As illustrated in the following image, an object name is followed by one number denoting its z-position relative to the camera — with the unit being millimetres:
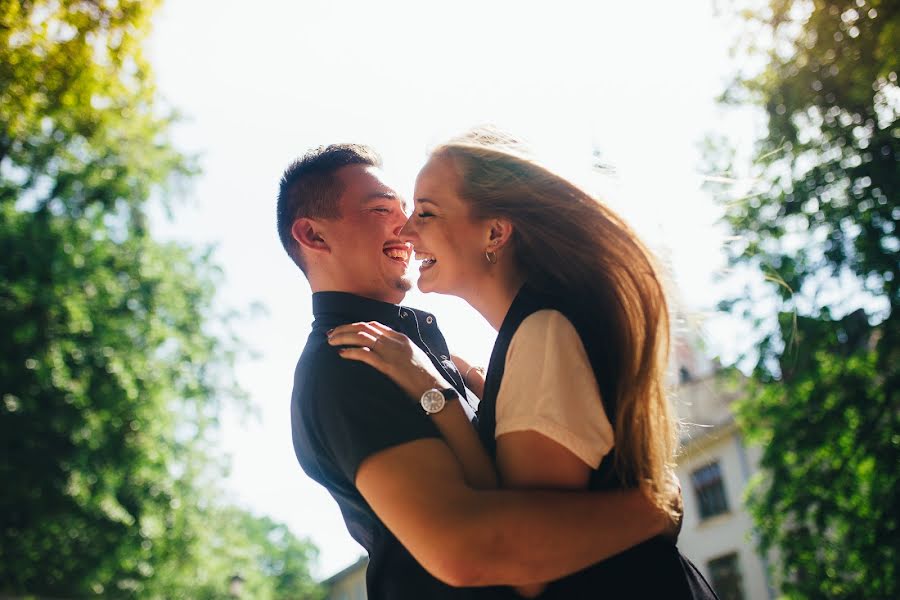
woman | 2002
